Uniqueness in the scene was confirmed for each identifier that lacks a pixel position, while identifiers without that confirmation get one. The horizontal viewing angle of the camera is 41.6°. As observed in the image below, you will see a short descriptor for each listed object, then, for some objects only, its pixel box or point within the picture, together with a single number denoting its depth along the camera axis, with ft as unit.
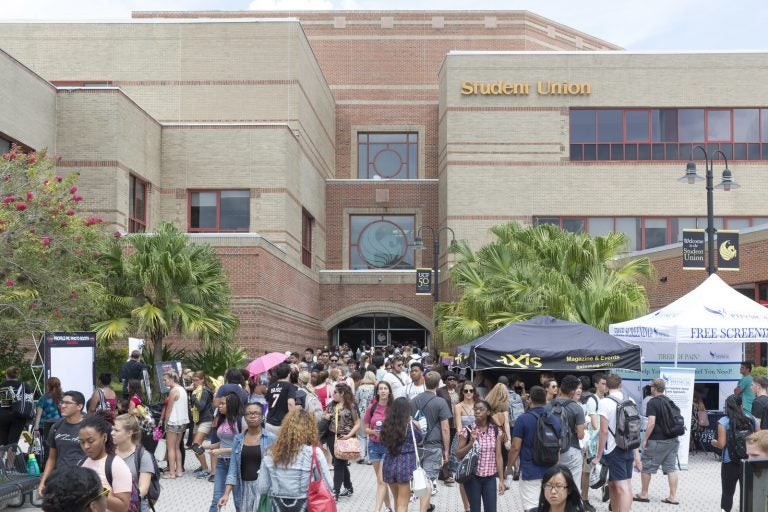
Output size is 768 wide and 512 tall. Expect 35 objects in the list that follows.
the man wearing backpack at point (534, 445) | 34.30
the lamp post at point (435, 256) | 111.45
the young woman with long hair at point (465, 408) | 45.24
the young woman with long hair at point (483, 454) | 36.01
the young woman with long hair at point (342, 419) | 44.73
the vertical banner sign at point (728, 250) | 80.18
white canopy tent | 57.67
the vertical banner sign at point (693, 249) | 77.61
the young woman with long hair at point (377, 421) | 41.16
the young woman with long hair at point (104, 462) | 23.34
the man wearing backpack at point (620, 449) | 38.93
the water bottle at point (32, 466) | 44.68
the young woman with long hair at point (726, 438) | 38.27
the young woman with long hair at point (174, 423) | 52.16
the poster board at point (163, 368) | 63.52
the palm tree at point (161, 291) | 77.61
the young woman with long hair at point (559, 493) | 21.07
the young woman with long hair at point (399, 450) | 35.60
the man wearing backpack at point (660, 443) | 44.68
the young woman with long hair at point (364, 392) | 55.83
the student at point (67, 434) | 29.89
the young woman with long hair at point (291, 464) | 26.66
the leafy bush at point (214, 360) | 82.69
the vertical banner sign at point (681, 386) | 55.62
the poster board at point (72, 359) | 53.83
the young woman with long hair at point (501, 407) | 40.65
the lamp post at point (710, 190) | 71.00
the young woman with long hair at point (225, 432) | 33.60
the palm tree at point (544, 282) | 76.79
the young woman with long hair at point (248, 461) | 30.25
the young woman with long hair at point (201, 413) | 50.98
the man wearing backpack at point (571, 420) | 37.52
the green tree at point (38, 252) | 59.67
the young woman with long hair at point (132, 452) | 26.07
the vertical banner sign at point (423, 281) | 119.96
